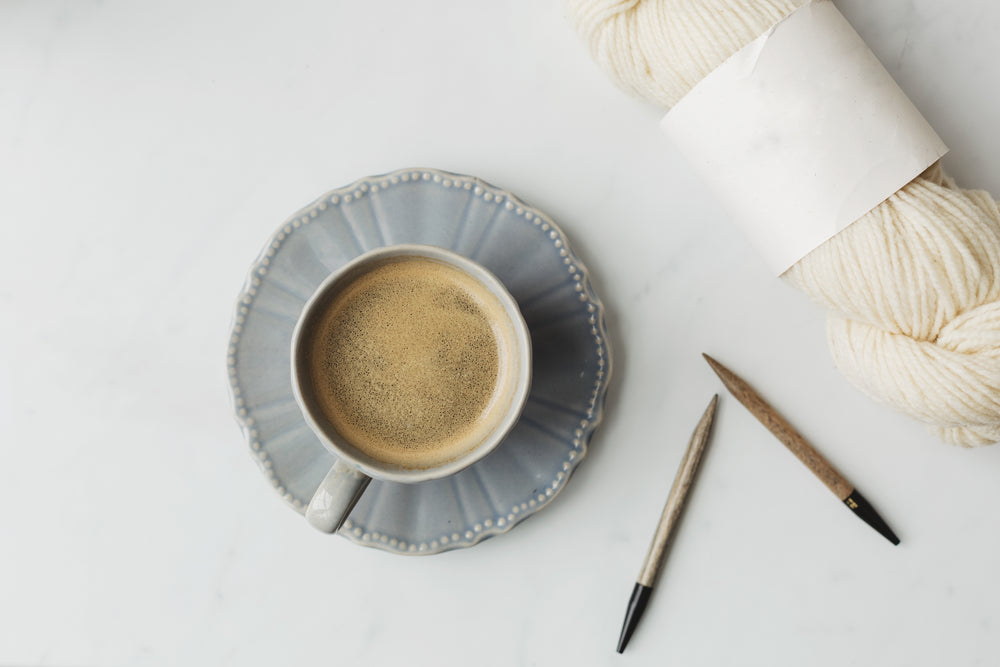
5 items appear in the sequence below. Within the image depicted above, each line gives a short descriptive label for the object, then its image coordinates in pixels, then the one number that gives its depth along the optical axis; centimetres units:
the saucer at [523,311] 53
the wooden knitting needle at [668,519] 54
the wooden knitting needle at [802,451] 54
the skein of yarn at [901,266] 49
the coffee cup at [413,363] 51
